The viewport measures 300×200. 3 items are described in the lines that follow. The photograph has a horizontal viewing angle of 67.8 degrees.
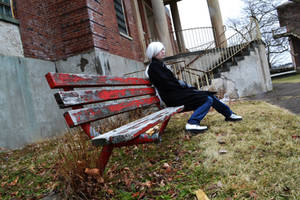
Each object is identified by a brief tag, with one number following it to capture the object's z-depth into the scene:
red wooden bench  1.63
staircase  10.38
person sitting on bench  3.13
